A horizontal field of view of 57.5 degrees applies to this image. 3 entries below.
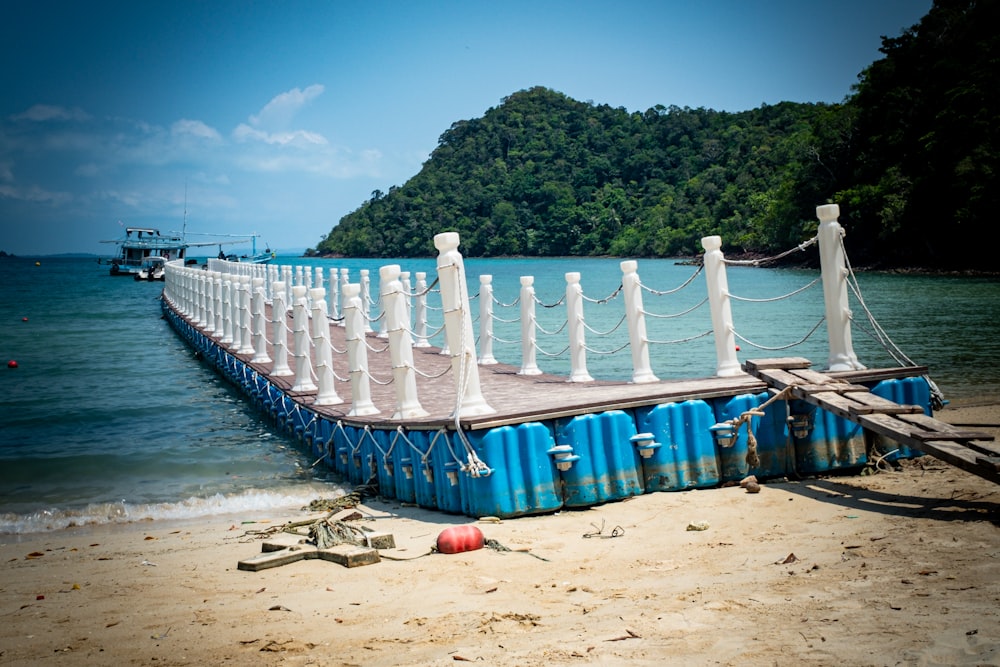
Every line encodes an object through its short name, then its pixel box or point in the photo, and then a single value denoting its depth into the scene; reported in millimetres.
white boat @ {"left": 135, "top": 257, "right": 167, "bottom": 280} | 88250
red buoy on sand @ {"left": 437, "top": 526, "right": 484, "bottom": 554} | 7422
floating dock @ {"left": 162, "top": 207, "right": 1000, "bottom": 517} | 8242
